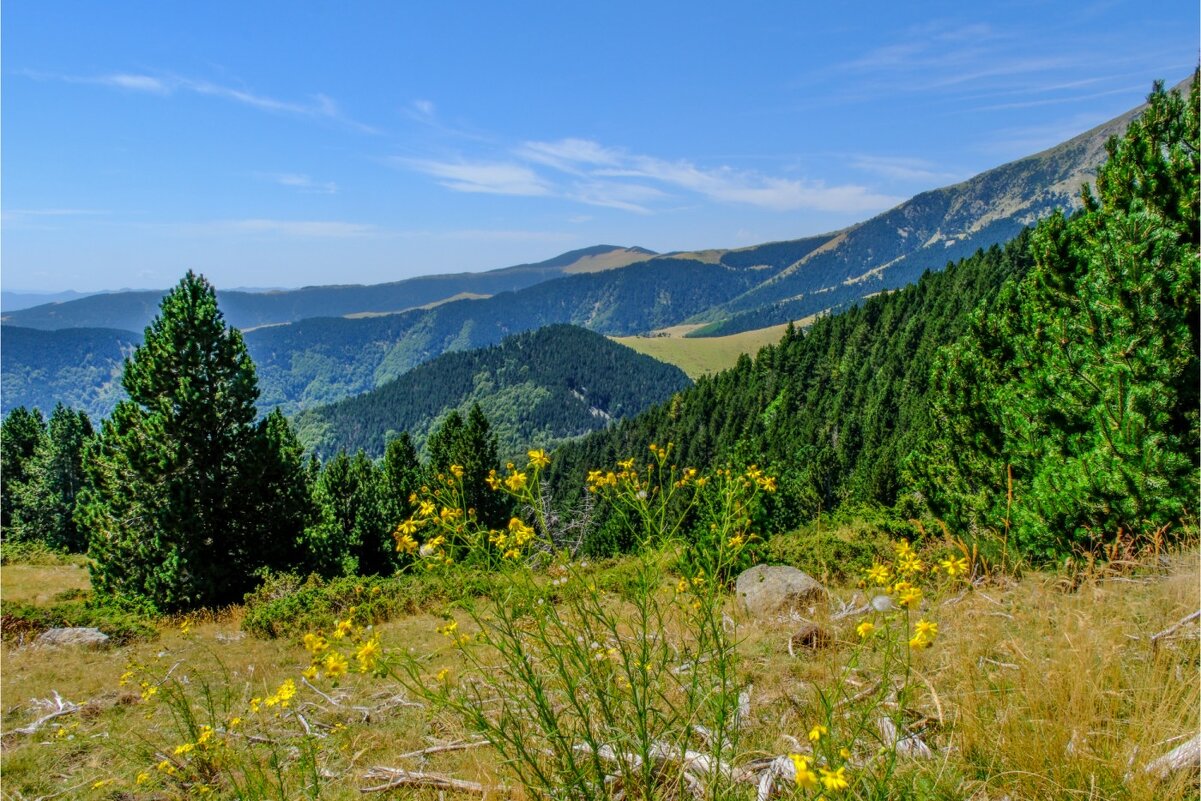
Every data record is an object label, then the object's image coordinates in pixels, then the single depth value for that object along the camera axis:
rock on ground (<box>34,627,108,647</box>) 12.02
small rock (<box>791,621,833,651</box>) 5.87
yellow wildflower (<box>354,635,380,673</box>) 2.36
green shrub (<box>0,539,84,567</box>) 35.12
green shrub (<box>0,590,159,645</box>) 12.84
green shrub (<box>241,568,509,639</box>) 13.61
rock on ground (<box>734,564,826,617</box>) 8.03
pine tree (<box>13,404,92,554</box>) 46.75
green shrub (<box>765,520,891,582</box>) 10.59
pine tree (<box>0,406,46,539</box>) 51.53
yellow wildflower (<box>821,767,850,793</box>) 1.58
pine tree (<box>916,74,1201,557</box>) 7.46
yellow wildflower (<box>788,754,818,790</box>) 1.48
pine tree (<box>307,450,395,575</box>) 33.22
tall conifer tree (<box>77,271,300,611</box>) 18.42
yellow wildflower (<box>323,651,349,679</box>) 2.33
